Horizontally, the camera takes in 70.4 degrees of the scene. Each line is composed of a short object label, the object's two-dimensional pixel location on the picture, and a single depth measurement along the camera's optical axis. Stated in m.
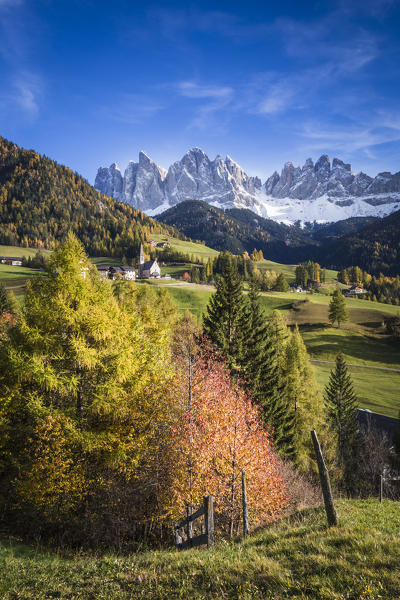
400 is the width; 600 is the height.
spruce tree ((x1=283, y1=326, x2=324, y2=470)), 31.78
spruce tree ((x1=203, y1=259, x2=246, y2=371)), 30.94
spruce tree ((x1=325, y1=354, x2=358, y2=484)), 37.06
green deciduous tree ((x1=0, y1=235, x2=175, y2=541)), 11.89
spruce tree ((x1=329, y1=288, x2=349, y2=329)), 89.69
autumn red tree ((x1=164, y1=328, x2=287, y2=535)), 14.07
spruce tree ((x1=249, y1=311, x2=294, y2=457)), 27.77
